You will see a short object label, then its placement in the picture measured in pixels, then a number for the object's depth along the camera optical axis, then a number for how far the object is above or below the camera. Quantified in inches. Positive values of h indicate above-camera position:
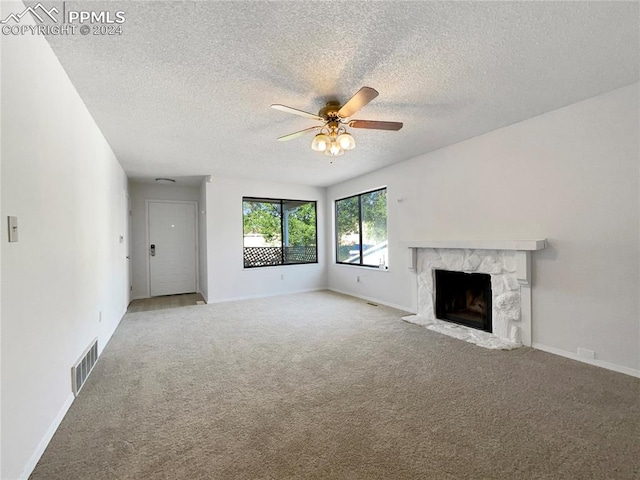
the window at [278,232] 241.0 +3.6
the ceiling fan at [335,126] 98.3 +38.2
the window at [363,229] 209.2 +4.6
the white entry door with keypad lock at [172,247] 247.6 -9.1
